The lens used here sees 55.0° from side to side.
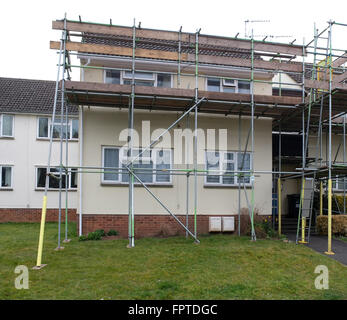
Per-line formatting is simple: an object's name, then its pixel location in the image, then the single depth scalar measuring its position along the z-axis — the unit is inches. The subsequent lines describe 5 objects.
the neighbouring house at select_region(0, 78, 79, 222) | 638.5
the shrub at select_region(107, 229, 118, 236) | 401.7
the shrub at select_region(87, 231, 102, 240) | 380.0
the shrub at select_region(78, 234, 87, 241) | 376.4
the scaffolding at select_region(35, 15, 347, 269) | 363.3
